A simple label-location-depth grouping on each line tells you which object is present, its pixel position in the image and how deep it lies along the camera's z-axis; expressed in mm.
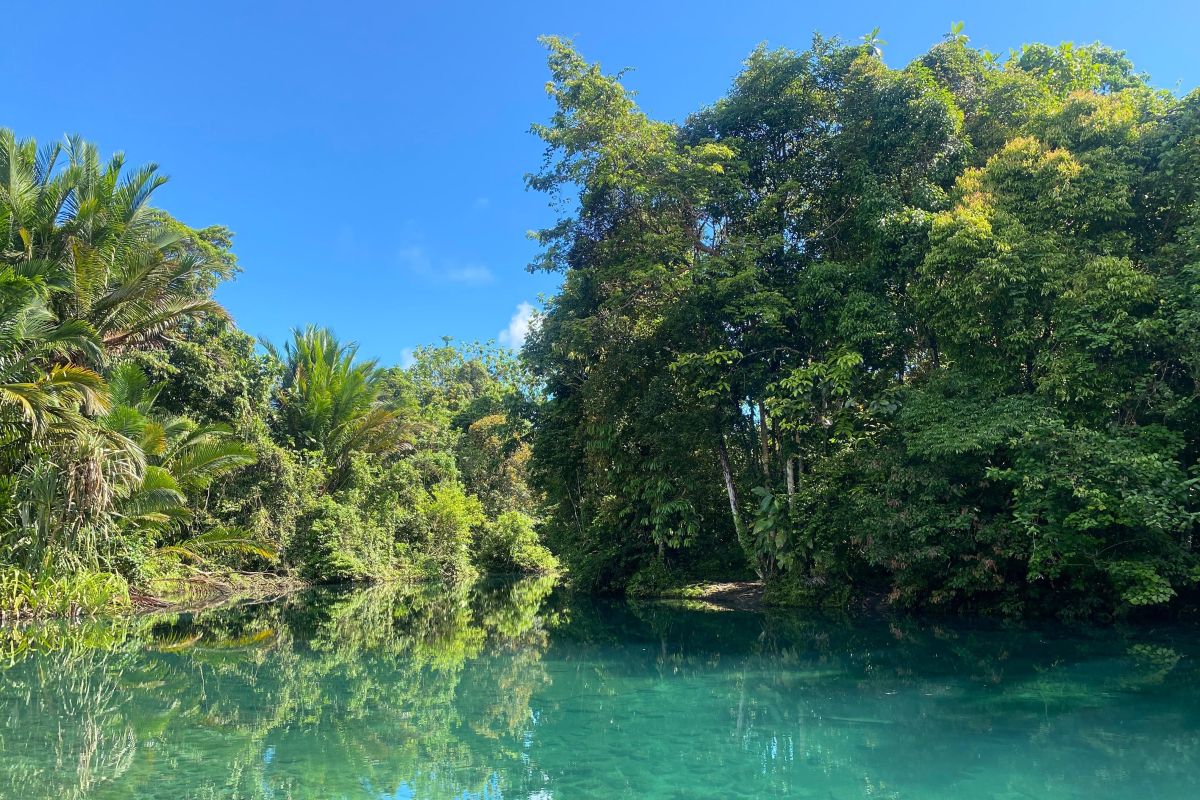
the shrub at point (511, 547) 26812
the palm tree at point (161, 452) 11688
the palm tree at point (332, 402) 20984
